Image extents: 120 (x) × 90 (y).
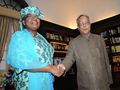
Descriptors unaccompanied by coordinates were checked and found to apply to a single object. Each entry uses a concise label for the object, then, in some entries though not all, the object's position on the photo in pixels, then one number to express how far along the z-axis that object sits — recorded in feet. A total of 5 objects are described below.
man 3.51
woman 2.90
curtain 8.43
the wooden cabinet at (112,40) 10.47
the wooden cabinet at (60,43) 9.78
